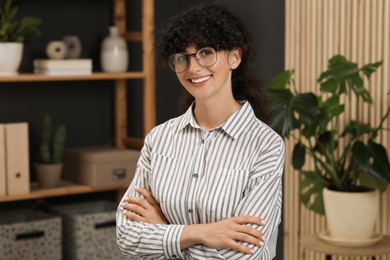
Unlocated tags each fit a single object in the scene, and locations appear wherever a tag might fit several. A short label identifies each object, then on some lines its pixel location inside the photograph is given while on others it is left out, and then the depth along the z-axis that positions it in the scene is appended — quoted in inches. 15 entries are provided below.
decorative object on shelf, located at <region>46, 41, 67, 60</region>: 232.1
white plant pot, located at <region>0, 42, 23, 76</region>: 218.5
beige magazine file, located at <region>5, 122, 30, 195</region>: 219.7
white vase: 241.8
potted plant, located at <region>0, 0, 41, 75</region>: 218.9
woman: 110.5
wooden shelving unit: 224.7
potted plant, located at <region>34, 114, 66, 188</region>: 231.7
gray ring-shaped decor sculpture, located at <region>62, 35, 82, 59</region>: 239.5
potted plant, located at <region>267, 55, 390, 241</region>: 182.3
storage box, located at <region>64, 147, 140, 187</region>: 235.2
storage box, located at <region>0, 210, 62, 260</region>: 216.7
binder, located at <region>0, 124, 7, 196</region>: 218.1
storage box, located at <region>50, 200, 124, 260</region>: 227.8
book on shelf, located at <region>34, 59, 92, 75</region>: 226.1
